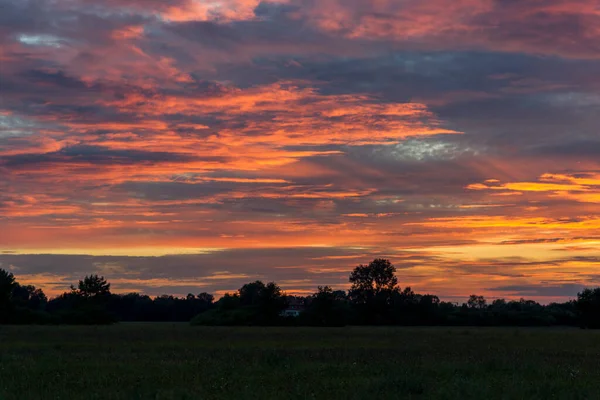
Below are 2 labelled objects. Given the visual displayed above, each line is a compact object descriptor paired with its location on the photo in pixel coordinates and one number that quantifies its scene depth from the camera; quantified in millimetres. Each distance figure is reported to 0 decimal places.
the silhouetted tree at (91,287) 142375
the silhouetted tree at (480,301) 184625
